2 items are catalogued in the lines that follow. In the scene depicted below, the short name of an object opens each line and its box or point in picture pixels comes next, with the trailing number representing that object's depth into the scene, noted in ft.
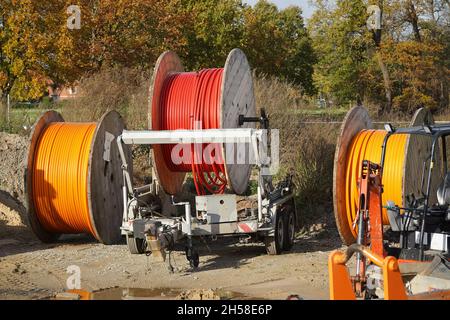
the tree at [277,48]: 131.95
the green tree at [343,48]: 115.65
